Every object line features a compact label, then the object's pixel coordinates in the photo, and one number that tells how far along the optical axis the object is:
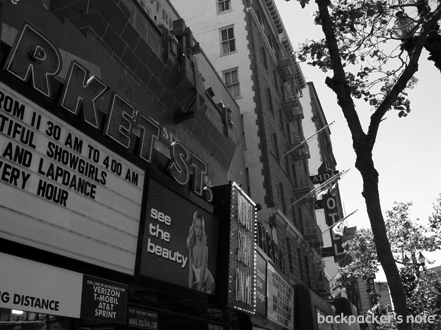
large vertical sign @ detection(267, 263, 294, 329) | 19.11
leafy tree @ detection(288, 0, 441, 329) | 9.27
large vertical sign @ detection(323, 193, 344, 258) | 38.31
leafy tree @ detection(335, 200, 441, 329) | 33.12
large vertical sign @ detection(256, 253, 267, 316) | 17.33
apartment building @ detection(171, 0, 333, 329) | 25.41
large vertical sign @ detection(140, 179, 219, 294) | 10.00
